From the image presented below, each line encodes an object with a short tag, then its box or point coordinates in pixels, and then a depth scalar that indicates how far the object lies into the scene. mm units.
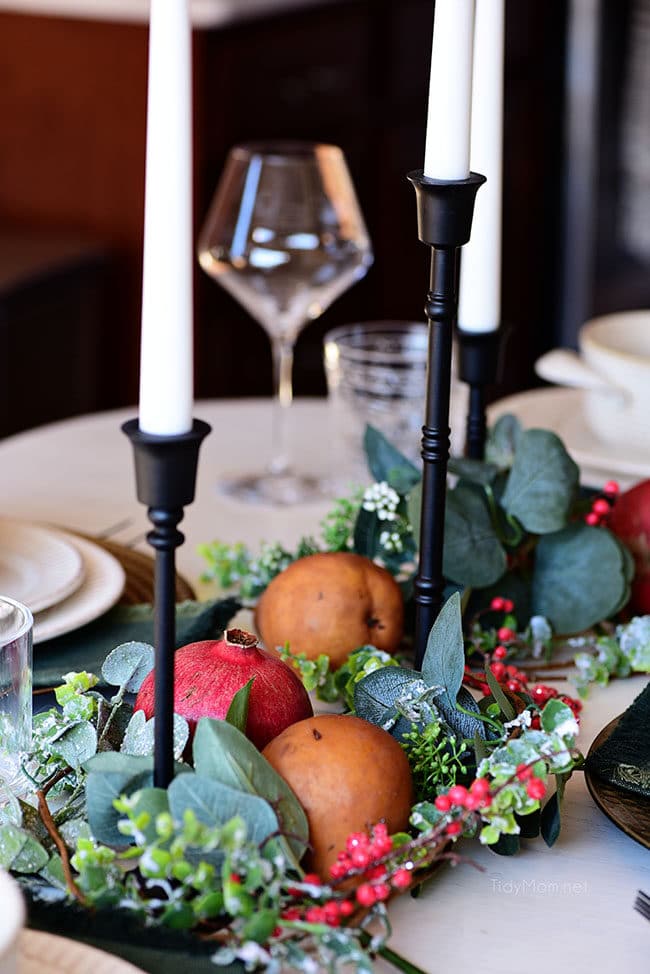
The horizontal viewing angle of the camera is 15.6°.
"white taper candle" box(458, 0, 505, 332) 1256
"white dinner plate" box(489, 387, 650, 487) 1501
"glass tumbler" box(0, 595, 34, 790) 1074
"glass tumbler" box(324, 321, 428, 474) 1623
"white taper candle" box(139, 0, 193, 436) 942
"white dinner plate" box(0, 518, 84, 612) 1270
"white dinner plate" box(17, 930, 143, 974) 937
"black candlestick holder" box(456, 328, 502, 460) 1325
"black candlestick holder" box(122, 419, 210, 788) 972
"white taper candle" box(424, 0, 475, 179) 1070
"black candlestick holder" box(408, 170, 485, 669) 1086
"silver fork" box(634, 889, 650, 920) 1033
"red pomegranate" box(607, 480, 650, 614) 1307
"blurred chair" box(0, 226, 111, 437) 3149
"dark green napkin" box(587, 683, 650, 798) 1074
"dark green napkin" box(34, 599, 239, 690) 1228
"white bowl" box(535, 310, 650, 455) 1501
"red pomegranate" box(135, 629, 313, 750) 1054
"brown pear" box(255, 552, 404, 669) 1211
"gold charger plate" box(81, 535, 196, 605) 1351
